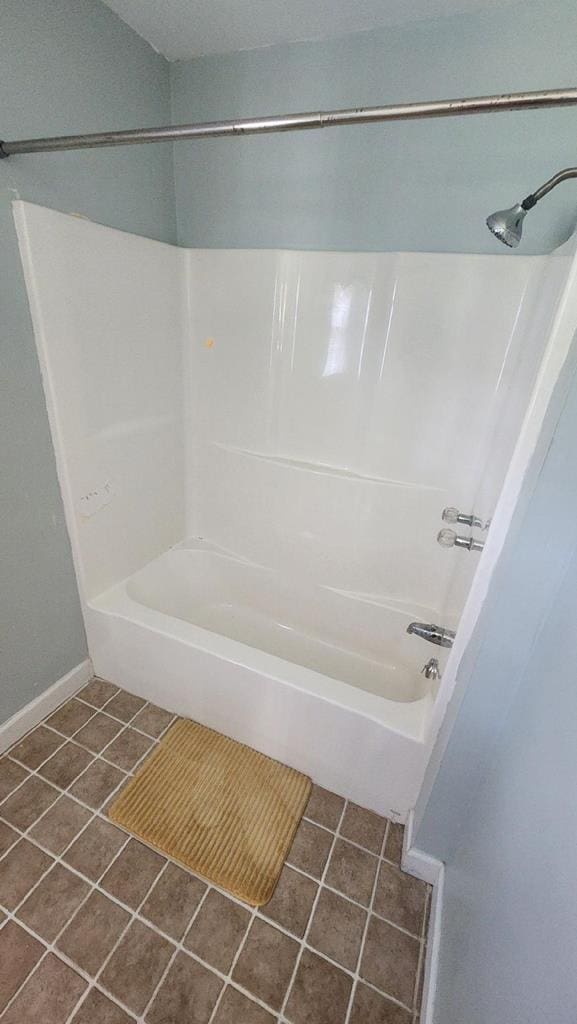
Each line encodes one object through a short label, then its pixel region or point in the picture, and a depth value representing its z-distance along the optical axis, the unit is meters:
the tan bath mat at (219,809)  1.18
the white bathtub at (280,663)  1.24
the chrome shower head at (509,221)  0.83
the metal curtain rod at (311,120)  0.60
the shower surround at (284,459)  1.28
